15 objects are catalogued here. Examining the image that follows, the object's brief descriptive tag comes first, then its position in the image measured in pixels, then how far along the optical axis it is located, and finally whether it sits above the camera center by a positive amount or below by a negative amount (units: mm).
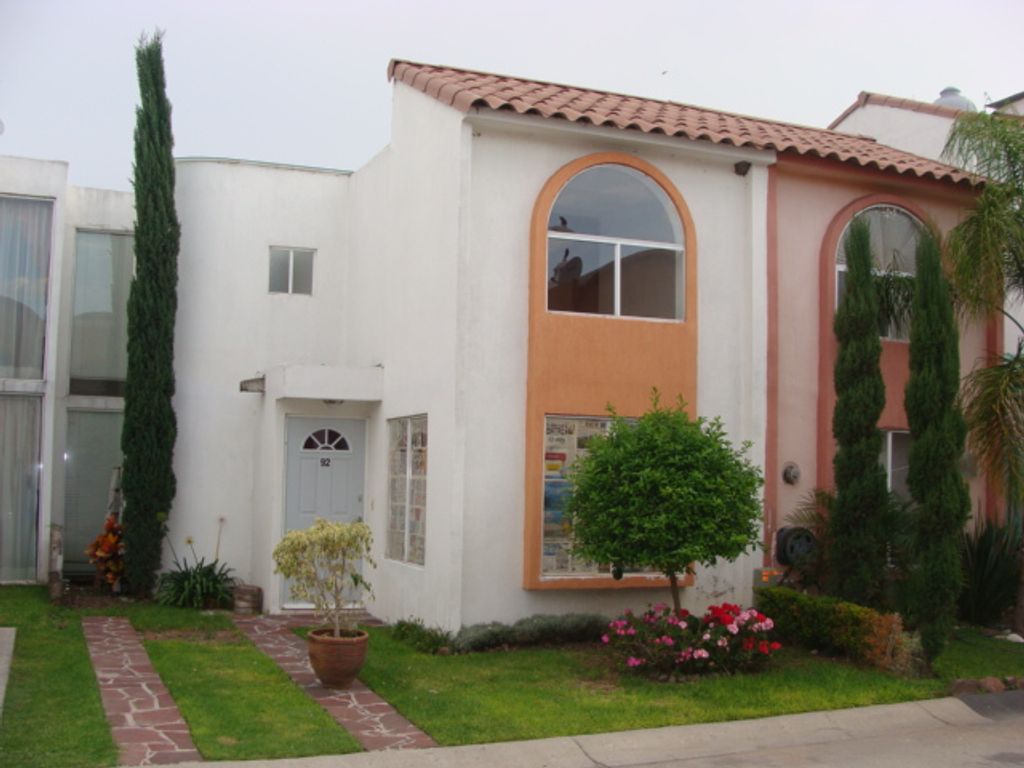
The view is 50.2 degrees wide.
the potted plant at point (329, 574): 9445 -939
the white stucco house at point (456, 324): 11602 +1793
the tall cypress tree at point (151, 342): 14289 +1632
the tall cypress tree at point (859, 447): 11305 +333
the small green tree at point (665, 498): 10109 -217
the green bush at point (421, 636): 11180 -1740
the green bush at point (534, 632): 11109 -1649
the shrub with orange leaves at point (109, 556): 14508 -1214
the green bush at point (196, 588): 13969 -1564
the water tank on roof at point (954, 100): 18562 +6567
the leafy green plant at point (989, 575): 13109 -1121
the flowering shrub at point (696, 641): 10102 -1546
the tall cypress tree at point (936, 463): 10281 +170
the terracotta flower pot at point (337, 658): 9422 -1628
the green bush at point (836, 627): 10445 -1478
